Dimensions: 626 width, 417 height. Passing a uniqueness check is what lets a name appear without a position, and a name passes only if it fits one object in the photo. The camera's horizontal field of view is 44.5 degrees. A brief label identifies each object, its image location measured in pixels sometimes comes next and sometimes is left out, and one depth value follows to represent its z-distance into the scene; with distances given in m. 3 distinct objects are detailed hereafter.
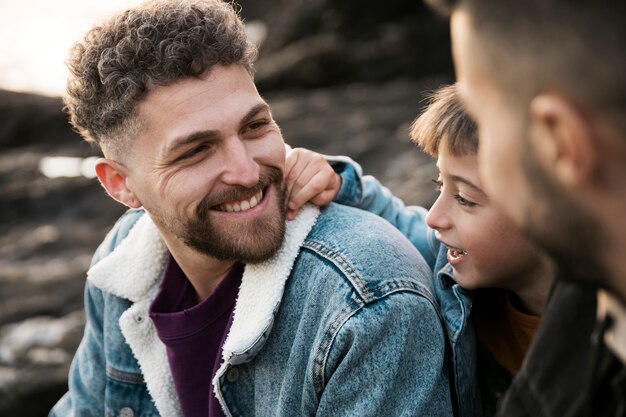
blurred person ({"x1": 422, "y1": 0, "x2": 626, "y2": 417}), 1.07
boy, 2.12
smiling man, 2.04
